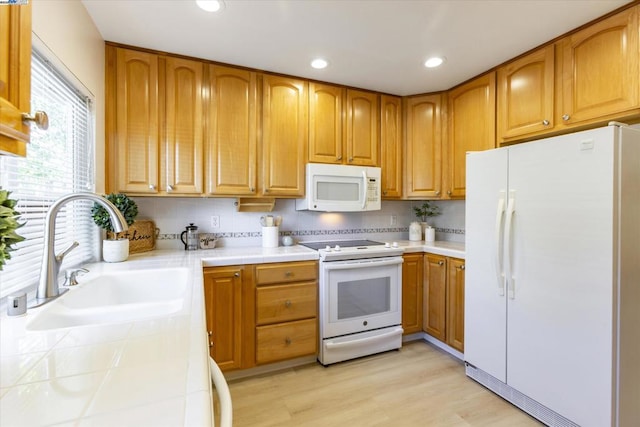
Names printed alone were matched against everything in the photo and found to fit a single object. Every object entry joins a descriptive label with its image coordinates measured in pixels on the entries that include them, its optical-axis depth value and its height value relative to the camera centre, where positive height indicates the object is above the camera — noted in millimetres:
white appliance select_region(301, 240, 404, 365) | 2375 -727
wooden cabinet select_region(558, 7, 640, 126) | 1657 +834
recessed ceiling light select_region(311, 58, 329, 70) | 2320 +1163
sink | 999 -354
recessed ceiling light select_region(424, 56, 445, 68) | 2287 +1164
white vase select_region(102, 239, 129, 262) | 1902 -244
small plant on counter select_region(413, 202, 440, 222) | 3305 +16
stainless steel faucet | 1077 -134
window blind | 1218 +172
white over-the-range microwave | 2598 +210
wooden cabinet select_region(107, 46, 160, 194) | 2096 +640
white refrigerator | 1455 -345
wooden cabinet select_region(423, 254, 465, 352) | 2432 -744
